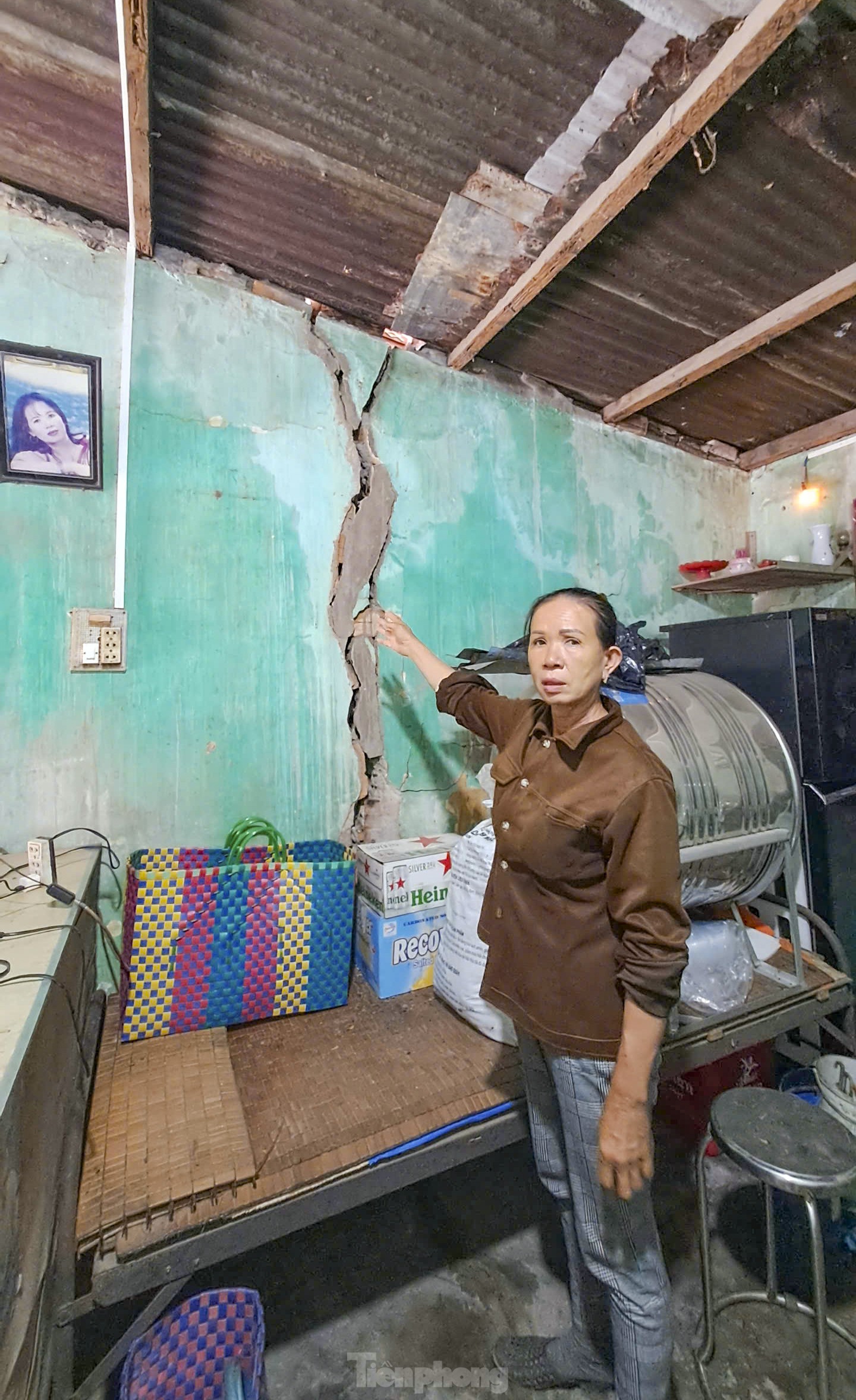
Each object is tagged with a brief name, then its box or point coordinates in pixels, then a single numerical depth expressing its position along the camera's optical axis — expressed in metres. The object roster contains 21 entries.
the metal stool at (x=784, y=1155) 1.24
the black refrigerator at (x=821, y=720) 2.23
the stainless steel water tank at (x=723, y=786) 1.78
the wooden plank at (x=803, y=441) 2.82
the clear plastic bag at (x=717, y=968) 1.78
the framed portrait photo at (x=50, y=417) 1.65
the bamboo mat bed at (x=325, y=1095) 1.05
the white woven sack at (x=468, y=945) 1.58
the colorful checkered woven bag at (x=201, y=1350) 1.12
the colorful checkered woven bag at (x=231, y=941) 1.46
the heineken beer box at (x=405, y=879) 1.79
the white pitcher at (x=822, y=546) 2.82
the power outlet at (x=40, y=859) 1.33
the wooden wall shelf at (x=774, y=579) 2.64
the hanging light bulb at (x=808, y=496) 3.00
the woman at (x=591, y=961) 1.02
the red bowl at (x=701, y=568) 2.85
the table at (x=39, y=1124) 0.65
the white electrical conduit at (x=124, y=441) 1.73
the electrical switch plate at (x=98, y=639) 1.70
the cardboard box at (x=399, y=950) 1.79
